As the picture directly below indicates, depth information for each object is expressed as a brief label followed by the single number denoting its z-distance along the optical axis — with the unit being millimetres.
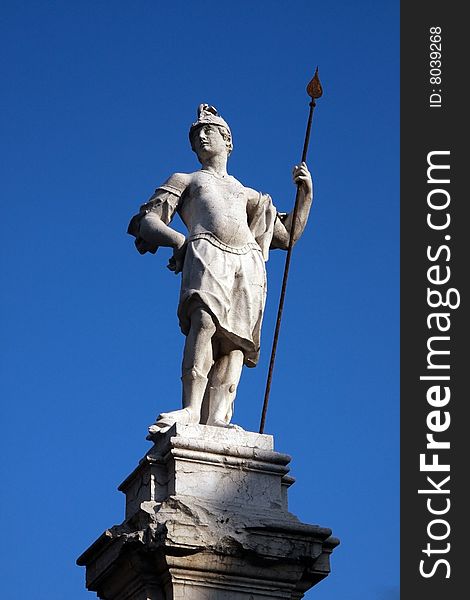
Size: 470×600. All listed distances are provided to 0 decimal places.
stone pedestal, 10422
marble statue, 11555
